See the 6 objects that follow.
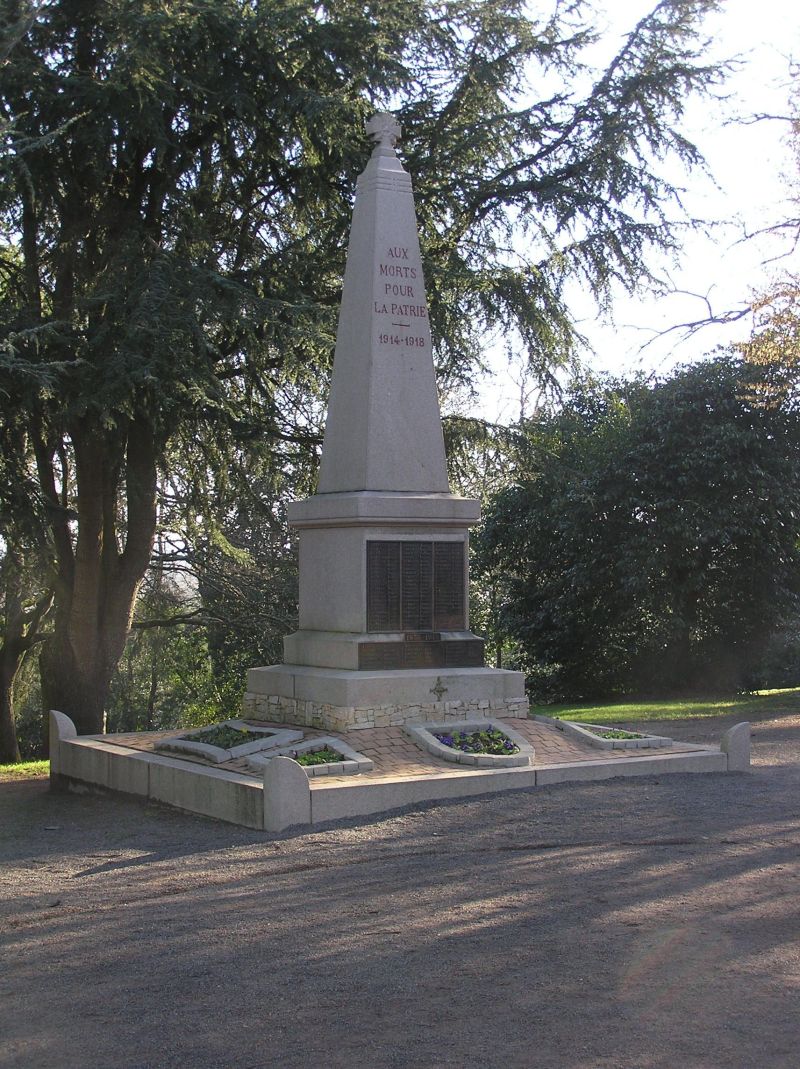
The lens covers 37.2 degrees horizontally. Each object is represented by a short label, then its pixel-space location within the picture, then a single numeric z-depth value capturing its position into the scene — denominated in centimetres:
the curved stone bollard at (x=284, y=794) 873
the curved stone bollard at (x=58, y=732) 1253
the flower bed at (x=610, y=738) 1114
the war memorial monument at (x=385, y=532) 1128
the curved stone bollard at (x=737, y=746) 1095
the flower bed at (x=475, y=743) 1000
